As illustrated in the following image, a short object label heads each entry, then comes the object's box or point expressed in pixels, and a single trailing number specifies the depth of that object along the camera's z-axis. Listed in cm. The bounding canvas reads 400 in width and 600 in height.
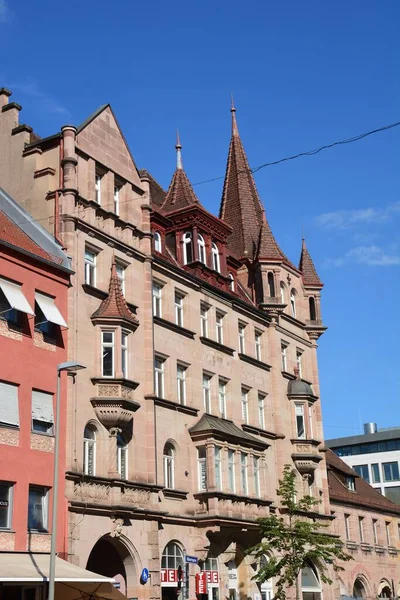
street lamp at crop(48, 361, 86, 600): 2305
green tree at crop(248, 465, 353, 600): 3747
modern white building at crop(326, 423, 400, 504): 8891
